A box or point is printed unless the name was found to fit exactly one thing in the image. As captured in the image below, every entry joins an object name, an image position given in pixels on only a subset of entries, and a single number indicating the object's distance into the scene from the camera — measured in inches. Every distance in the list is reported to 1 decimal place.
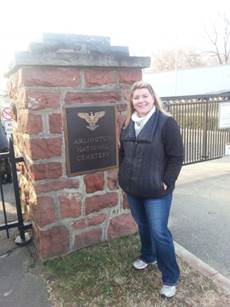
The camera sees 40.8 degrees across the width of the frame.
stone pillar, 109.3
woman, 91.7
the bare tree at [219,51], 1897.1
